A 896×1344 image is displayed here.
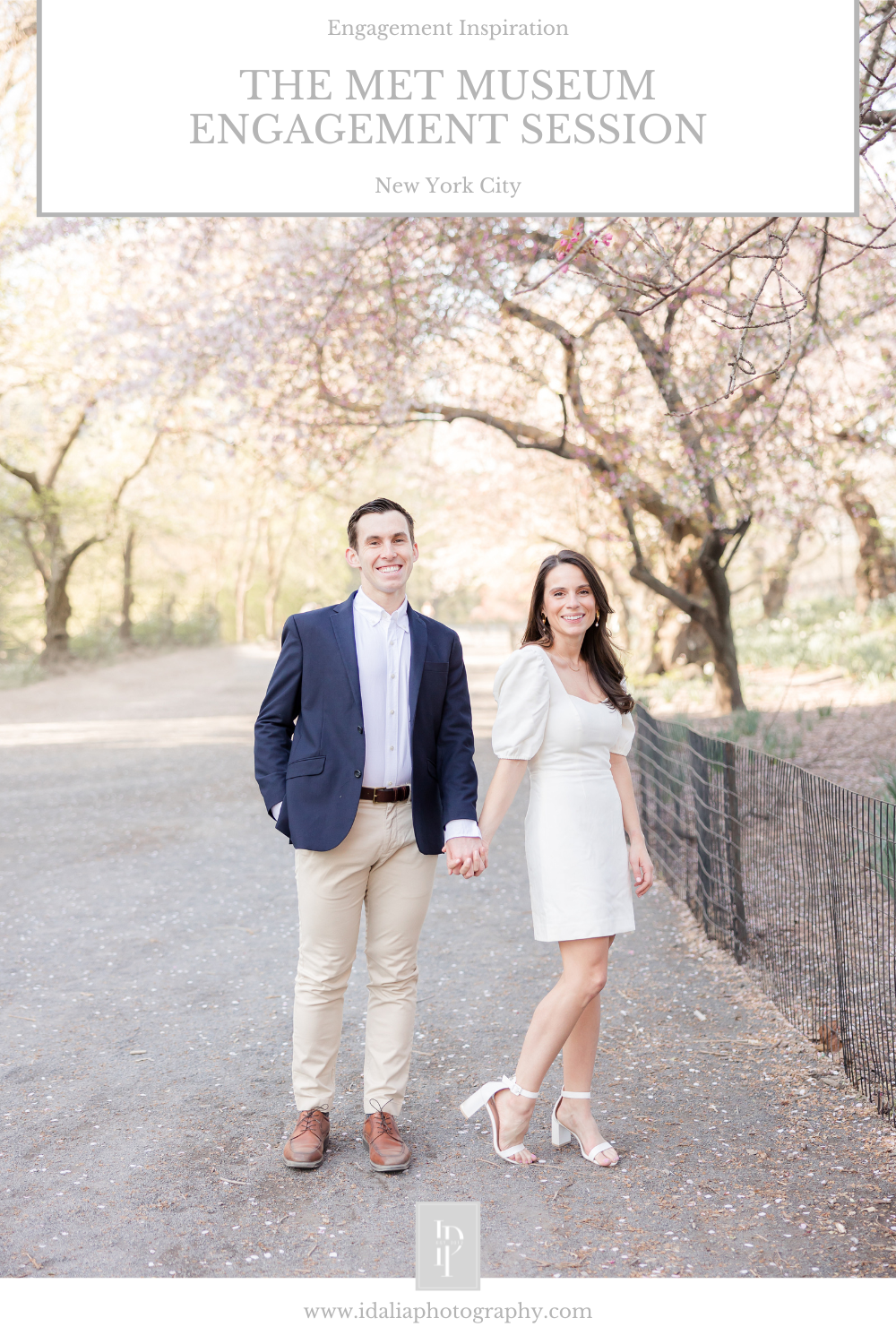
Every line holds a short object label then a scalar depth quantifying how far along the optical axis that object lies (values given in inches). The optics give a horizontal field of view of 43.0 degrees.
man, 132.6
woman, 132.5
